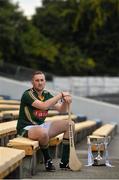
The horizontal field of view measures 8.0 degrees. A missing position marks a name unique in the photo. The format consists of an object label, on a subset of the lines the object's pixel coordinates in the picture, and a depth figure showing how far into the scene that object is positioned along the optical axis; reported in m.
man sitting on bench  10.51
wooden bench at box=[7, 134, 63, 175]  9.90
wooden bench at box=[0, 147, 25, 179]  8.08
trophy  11.99
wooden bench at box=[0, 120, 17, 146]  11.27
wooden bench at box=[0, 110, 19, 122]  14.92
